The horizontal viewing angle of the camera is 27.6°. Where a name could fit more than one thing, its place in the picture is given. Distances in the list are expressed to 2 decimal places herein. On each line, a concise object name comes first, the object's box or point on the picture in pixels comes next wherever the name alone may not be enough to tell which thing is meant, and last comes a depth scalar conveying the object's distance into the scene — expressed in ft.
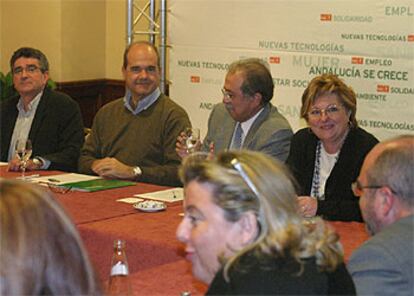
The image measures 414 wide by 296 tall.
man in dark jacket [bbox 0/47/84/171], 16.49
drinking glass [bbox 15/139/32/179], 13.78
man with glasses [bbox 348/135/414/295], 7.25
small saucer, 11.74
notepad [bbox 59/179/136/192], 13.14
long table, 8.48
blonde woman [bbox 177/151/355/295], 5.72
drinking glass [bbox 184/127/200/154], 12.75
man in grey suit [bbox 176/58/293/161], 14.06
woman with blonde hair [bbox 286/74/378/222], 12.44
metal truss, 20.61
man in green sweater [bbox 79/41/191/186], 15.58
